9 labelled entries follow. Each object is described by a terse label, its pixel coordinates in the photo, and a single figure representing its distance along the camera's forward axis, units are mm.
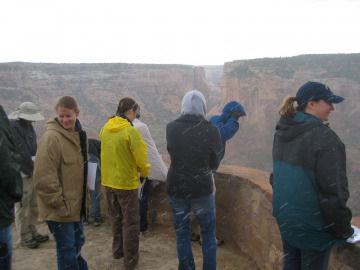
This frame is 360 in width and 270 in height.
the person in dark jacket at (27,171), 3070
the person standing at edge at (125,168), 2521
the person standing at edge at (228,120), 2799
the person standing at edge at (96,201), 3680
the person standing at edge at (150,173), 3044
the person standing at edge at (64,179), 2014
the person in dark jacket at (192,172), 2207
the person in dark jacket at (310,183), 1549
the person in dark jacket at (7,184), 1623
